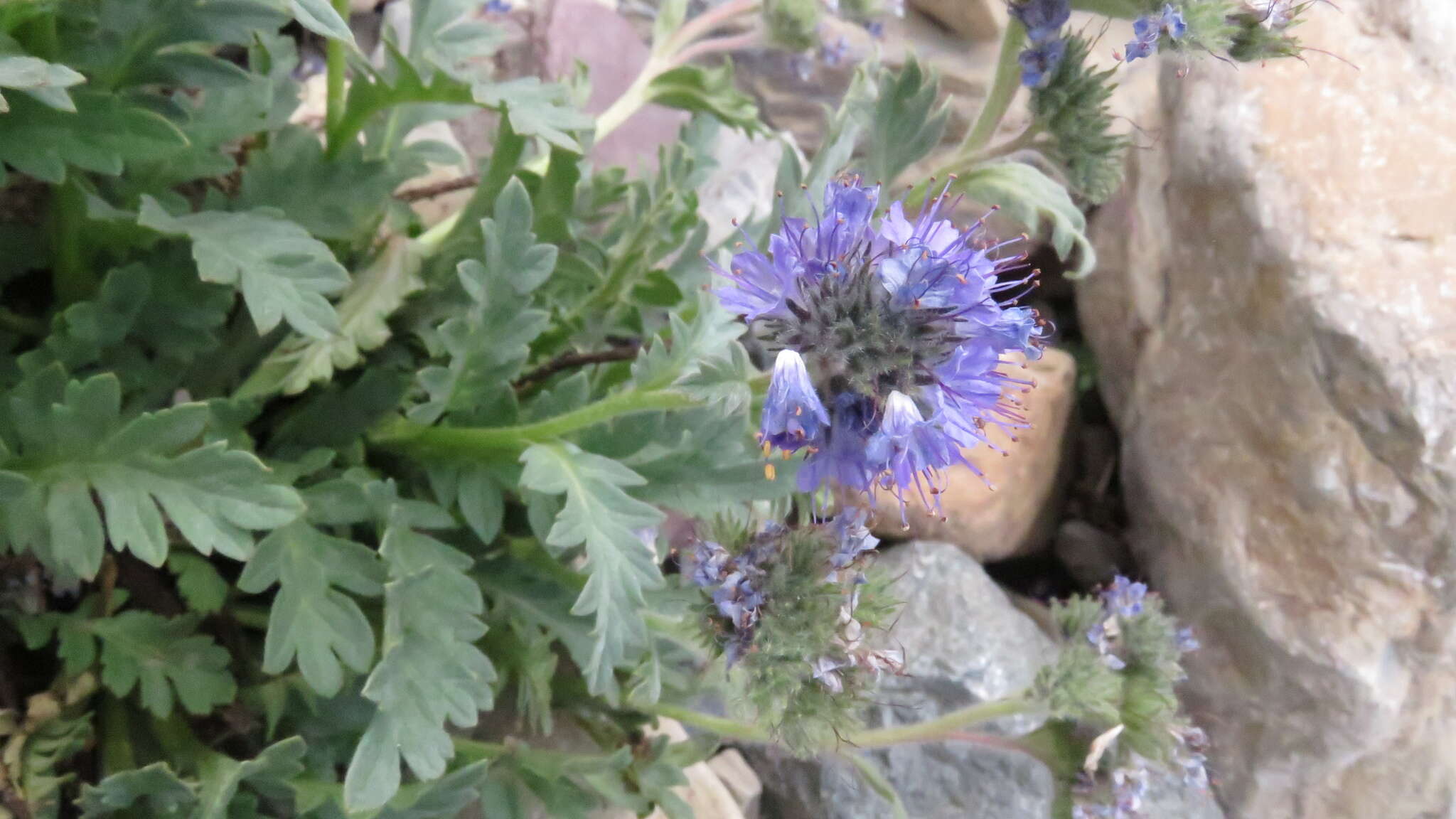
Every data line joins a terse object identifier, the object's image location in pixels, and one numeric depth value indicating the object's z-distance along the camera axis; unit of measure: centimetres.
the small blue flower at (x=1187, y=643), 33
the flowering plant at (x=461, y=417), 28
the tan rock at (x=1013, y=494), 39
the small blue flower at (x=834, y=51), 38
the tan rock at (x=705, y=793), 35
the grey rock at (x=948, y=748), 36
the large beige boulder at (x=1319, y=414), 35
